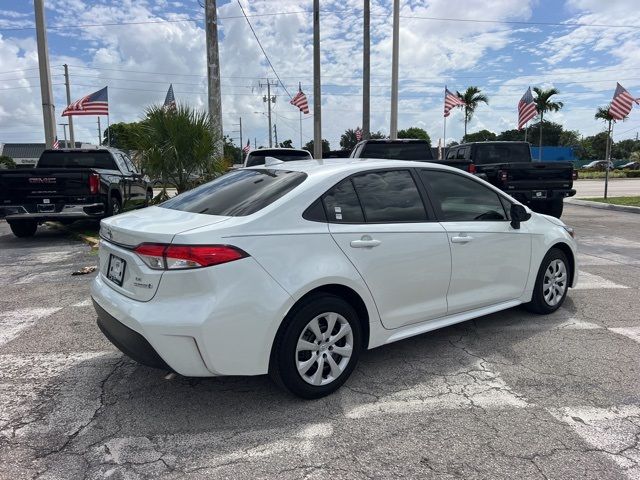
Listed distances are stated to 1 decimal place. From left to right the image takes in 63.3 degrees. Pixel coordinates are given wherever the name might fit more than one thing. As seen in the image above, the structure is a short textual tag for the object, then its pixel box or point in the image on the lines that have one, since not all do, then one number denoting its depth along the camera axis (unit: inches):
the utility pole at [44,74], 544.4
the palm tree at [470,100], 1892.2
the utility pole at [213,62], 546.6
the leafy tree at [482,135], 3464.6
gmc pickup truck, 375.6
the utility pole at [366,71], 786.8
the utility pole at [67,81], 1625.2
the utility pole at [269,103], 2215.8
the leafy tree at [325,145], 3033.5
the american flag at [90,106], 762.2
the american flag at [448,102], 938.1
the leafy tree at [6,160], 2502.0
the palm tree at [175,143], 460.1
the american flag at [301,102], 968.3
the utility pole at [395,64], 728.3
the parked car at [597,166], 2192.2
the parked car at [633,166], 2058.3
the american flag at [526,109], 880.9
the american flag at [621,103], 721.0
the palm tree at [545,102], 1947.6
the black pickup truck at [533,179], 455.2
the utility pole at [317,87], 764.0
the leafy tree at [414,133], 3042.3
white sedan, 119.4
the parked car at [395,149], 463.8
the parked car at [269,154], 513.3
